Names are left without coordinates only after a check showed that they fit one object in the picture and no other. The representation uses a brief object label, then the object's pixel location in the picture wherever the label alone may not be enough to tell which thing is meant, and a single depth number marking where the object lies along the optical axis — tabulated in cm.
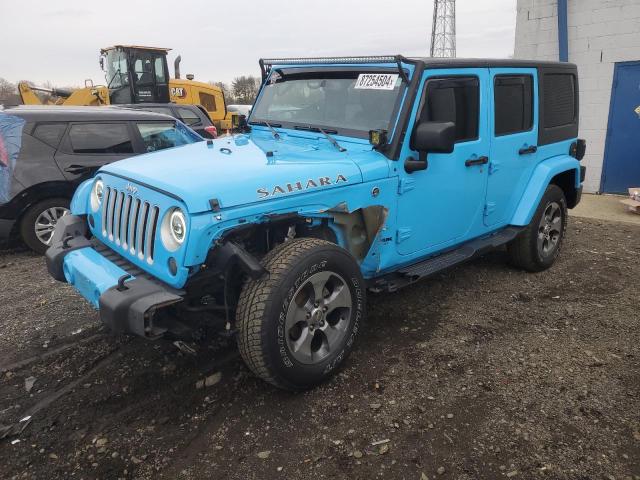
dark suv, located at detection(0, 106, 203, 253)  552
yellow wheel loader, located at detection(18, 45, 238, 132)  1342
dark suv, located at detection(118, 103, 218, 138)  1000
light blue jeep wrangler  266
